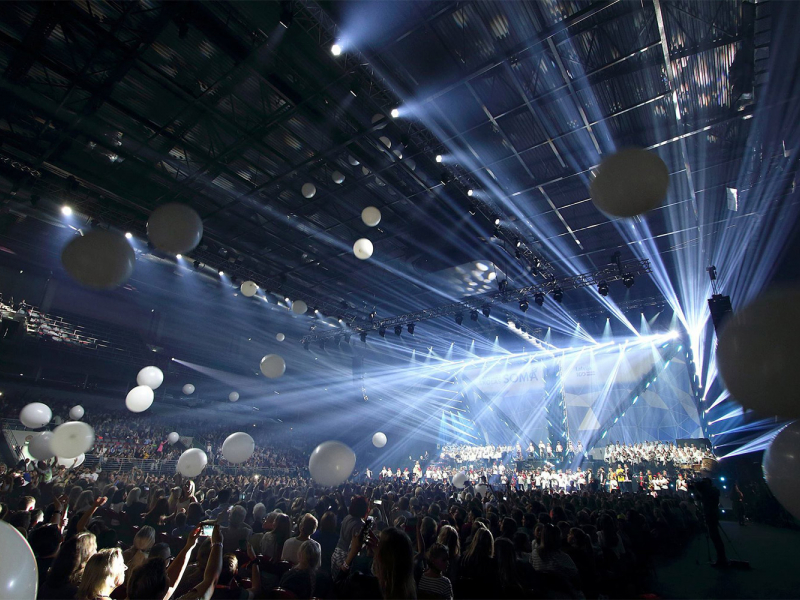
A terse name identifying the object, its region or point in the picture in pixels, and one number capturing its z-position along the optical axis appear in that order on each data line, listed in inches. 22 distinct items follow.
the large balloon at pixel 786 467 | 130.0
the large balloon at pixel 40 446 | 310.3
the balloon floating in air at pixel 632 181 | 150.2
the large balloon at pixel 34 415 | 331.3
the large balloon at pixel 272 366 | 368.8
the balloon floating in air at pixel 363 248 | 295.6
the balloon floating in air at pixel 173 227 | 217.5
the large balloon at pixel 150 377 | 349.4
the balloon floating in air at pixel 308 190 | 319.3
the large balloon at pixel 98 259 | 184.7
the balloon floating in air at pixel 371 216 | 278.7
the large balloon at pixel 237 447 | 298.5
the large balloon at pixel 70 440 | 271.1
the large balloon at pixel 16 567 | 75.0
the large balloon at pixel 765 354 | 126.0
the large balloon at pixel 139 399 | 334.0
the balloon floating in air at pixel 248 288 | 384.2
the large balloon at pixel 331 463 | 217.2
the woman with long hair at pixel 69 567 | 102.0
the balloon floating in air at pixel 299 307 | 429.7
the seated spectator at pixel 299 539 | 133.0
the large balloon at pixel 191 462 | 296.7
